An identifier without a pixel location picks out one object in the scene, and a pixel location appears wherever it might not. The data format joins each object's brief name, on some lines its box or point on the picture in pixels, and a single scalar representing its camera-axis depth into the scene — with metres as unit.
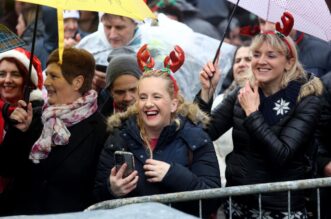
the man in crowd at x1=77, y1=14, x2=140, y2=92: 16.44
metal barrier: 10.43
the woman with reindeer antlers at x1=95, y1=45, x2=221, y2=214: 11.52
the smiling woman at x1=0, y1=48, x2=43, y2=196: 13.97
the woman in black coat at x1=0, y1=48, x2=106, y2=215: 12.50
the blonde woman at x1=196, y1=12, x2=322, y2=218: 12.54
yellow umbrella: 10.45
